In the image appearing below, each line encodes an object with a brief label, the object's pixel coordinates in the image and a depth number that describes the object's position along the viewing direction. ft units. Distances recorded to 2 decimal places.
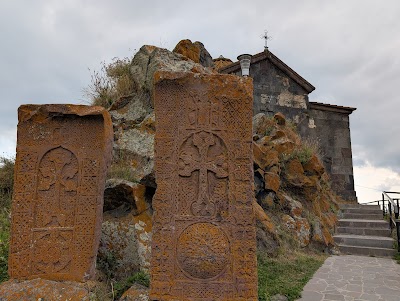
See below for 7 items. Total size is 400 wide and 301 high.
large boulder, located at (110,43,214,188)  15.28
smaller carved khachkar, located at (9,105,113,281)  10.49
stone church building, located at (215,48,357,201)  35.06
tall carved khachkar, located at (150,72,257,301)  8.86
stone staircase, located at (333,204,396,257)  22.48
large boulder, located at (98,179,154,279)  12.21
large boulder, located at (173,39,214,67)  21.67
